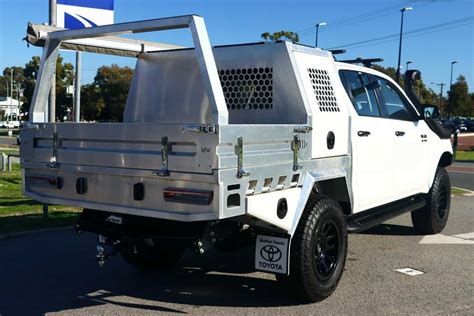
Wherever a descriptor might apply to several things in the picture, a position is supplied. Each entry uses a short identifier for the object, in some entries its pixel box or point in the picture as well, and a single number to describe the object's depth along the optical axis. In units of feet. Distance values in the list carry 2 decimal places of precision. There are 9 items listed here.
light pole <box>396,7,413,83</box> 130.27
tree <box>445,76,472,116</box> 260.83
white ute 12.59
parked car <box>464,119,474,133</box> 196.80
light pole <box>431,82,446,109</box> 278.26
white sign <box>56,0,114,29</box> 30.81
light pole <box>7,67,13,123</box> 317.83
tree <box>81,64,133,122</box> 113.91
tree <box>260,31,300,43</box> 106.73
